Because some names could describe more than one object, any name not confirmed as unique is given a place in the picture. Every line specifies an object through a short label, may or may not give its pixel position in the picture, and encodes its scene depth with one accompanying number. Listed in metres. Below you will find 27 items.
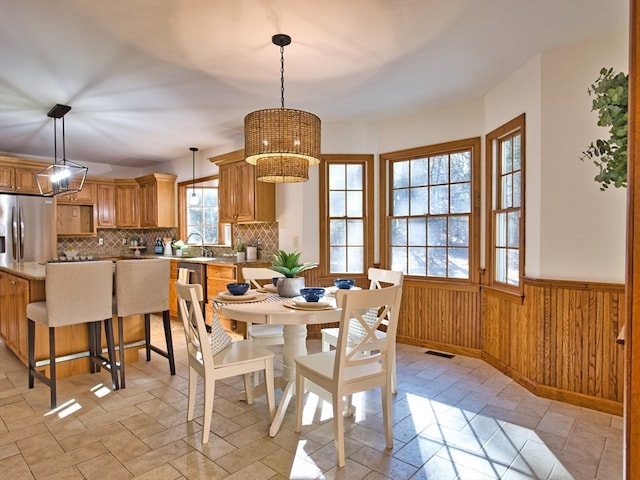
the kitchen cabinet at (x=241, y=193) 4.99
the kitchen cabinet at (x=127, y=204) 7.15
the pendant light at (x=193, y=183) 6.39
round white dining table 2.28
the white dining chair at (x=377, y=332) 2.99
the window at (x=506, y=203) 3.31
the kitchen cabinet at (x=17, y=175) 5.77
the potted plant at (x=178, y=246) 6.50
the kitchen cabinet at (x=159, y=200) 6.69
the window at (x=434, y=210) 4.02
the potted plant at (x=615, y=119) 1.38
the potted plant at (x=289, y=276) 2.85
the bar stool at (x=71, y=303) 2.87
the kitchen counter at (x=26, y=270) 3.20
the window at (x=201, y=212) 6.27
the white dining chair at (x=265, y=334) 3.01
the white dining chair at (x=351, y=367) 2.07
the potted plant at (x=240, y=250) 5.27
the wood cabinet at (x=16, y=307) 3.40
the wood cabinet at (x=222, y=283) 4.80
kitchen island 3.38
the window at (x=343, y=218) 4.67
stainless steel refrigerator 5.55
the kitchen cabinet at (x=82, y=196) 6.62
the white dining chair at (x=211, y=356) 2.28
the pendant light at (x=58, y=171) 4.10
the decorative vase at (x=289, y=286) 2.85
